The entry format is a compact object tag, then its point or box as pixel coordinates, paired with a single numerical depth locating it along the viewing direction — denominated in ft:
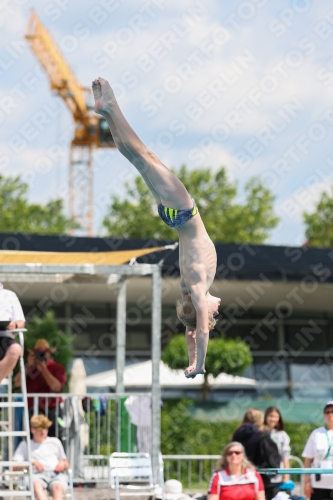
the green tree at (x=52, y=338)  48.80
